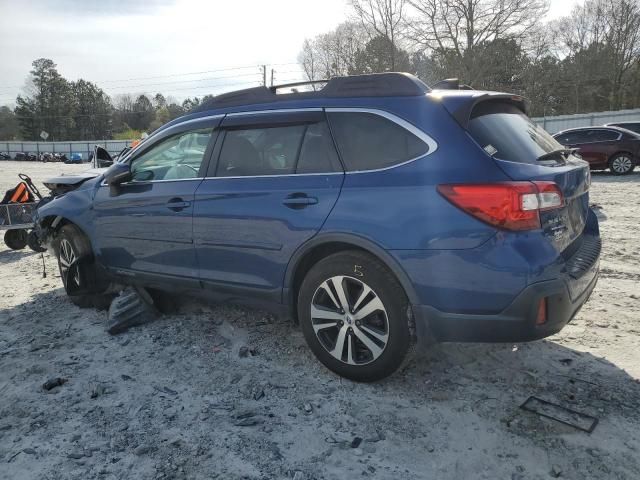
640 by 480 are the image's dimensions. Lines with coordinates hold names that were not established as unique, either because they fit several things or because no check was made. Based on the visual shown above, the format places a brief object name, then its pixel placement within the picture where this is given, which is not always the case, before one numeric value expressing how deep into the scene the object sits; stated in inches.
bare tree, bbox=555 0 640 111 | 1882.4
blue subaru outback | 108.4
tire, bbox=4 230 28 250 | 296.5
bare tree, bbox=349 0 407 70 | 1511.7
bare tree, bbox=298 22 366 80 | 1851.5
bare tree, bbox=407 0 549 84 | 1395.2
